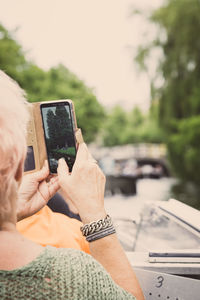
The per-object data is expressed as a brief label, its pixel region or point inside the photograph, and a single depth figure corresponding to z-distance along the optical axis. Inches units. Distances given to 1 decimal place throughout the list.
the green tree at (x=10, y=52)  474.6
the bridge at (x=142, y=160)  1446.9
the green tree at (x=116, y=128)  2062.0
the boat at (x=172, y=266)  58.0
